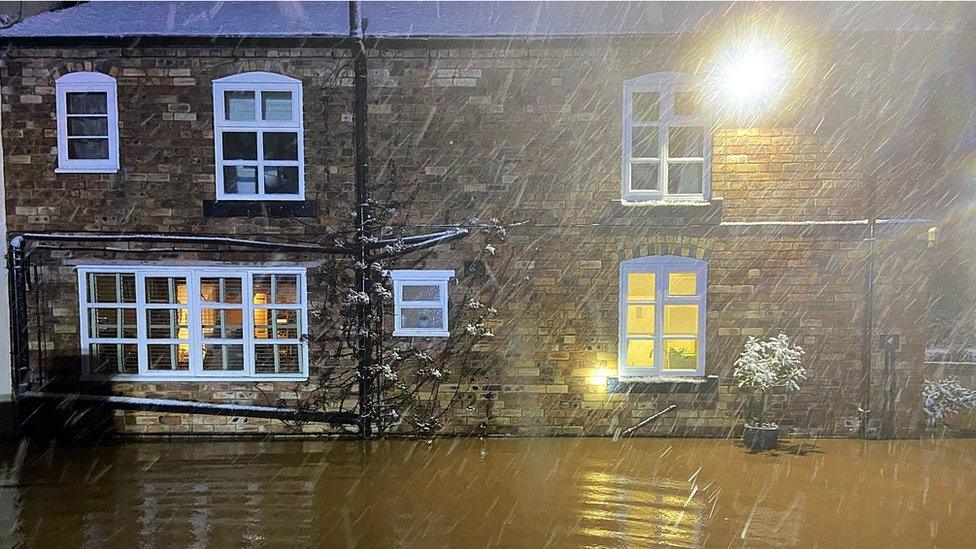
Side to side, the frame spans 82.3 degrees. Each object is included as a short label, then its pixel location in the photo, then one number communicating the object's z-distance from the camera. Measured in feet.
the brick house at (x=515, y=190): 25.25
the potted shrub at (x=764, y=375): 24.34
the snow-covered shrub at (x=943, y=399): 26.53
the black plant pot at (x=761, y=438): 24.84
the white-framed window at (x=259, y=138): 25.44
